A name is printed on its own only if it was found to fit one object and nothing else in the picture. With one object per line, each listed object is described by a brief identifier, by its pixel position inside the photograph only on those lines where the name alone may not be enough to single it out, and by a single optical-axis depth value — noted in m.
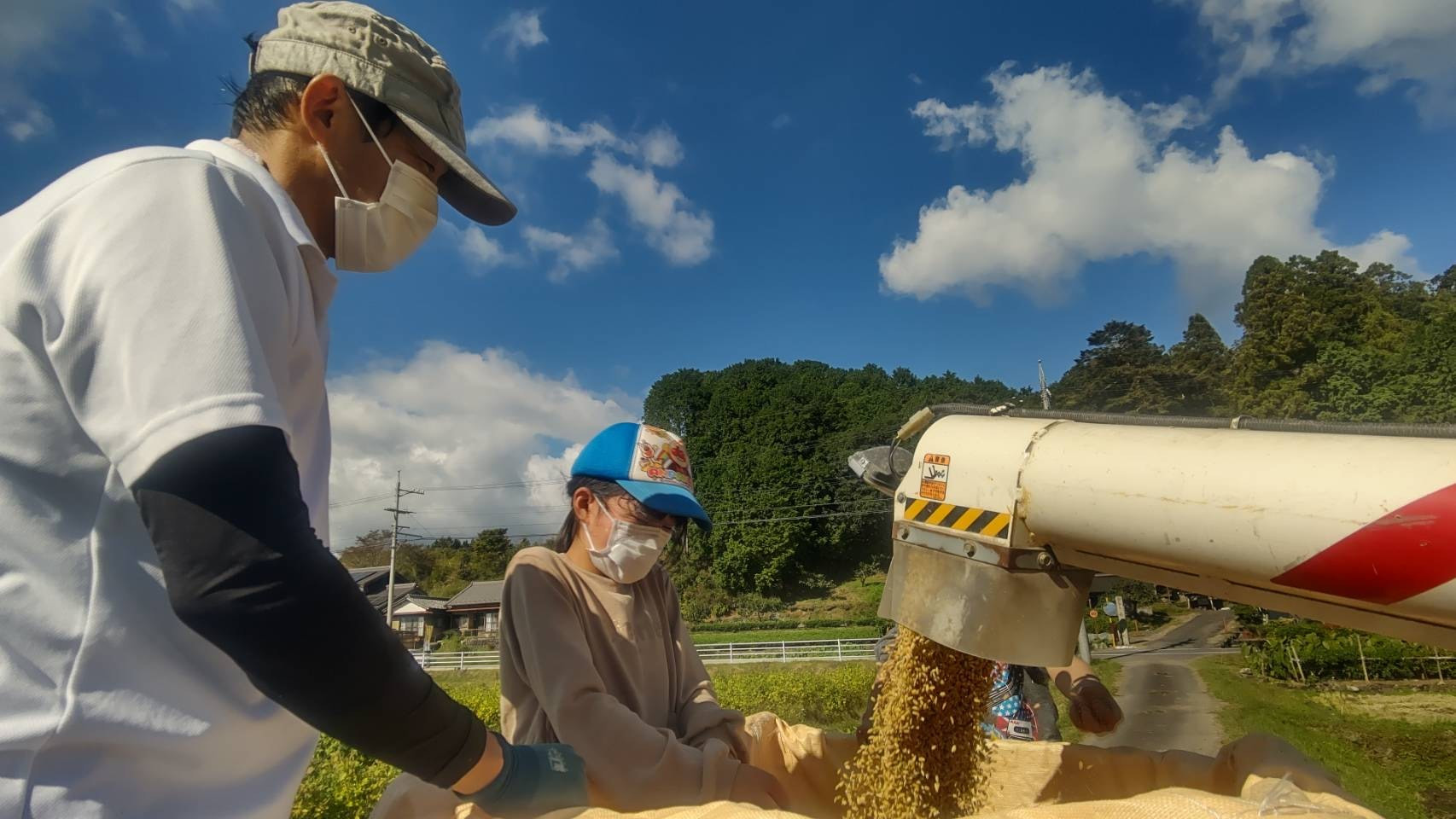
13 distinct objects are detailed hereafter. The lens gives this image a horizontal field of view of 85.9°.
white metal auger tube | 1.21
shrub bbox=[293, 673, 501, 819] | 2.89
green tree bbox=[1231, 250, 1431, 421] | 30.27
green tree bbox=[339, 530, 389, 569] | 59.41
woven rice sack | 1.14
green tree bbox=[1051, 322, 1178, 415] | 40.81
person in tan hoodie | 1.71
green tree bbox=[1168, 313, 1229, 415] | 43.14
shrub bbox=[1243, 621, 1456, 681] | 15.65
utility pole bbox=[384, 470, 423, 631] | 27.69
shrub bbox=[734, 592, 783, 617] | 39.31
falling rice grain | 2.04
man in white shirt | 0.75
